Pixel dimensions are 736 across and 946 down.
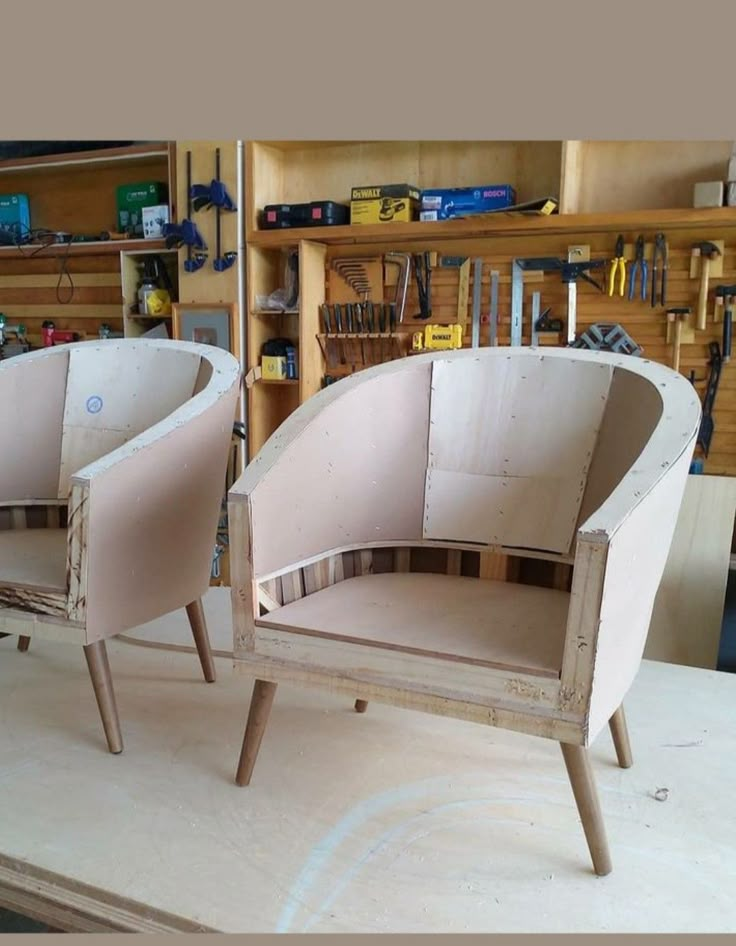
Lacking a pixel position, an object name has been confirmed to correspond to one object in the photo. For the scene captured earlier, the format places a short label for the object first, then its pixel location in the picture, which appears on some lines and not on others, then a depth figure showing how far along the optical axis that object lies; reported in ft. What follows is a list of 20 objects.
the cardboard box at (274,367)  11.31
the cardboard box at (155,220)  11.81
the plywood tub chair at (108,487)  4.84
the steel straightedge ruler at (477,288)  10.49
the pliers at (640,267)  9.62
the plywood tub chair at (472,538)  3.74
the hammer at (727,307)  9.25
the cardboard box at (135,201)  12.23
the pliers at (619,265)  9.66
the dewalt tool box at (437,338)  10.59
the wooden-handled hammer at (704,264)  9.23
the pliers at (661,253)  9.48
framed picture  11.27
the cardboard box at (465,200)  9.93
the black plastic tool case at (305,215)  10.69
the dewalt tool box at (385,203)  10.22
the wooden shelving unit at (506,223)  9.40
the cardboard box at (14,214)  13.69
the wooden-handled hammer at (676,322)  9.47
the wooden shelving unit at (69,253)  12.88
